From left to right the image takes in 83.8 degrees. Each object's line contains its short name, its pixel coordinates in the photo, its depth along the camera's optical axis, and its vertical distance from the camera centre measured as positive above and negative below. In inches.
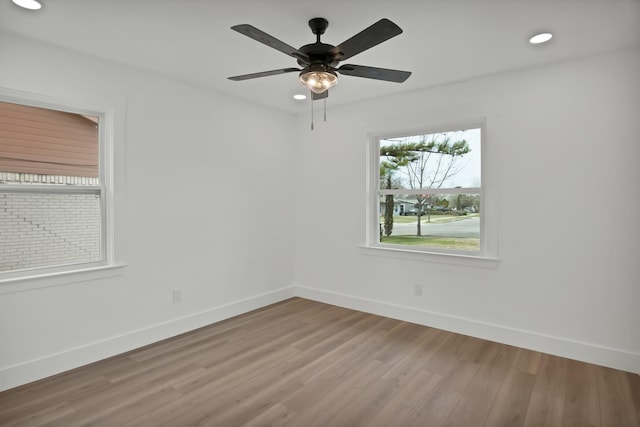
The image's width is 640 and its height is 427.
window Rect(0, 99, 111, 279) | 103.9 +5.3
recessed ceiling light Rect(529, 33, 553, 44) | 99.7 +47.8
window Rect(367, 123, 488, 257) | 144.3 +6.1
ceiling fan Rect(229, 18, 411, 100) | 80.2 +36.0
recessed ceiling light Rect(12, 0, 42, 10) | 83.8 +48.6
